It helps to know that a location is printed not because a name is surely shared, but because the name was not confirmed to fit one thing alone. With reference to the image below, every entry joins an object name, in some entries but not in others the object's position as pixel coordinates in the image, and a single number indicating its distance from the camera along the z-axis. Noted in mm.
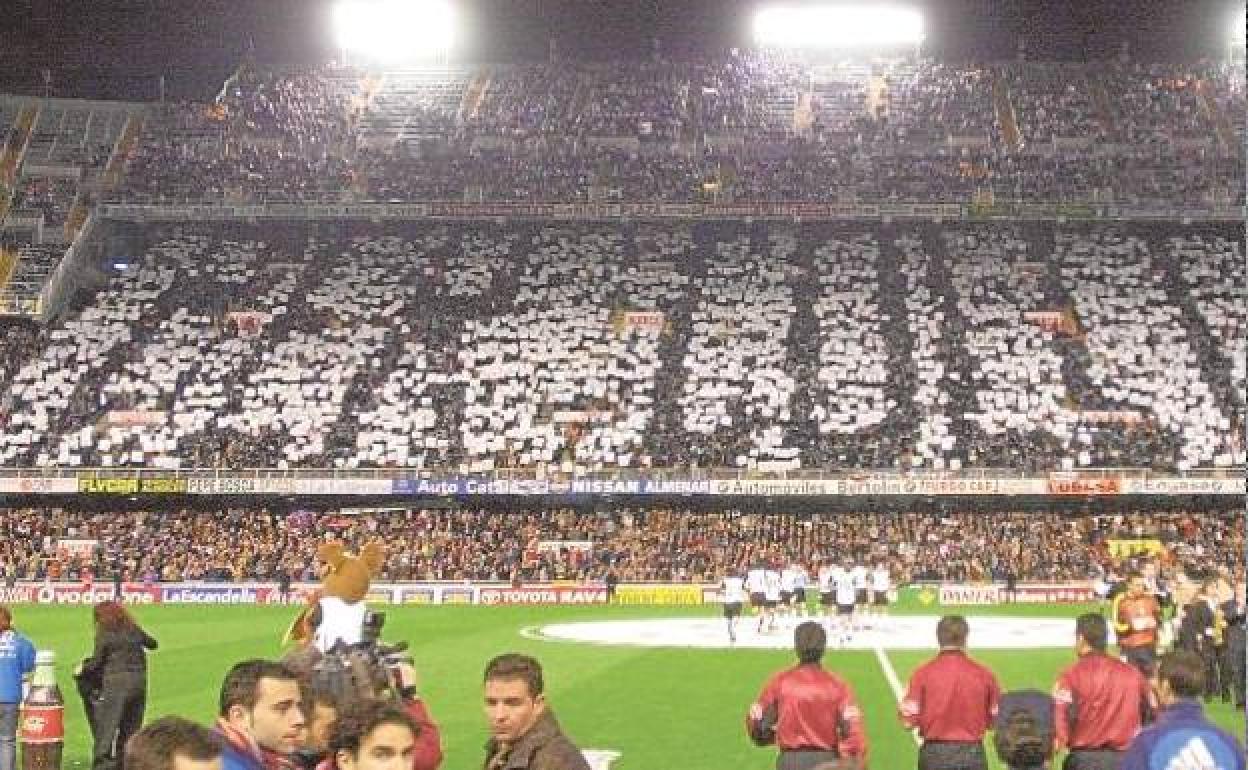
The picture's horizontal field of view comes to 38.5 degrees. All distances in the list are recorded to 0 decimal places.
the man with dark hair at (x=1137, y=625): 17938
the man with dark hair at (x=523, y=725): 6992
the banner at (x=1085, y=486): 57594
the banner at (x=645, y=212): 72062
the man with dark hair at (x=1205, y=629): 23484
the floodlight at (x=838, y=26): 80438
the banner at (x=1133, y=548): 55906
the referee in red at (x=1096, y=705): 12094
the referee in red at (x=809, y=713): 11844
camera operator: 9234
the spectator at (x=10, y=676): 17188
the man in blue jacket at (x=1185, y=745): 8852
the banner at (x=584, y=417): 62625
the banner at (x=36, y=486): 59250
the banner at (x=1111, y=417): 61094
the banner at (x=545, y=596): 53219
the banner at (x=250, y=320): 69612
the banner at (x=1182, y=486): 57594
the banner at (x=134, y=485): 59350
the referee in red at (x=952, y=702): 12328
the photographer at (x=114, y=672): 17309
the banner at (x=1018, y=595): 52281
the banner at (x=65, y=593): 53594
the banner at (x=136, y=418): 63062
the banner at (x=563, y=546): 56594
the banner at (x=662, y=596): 52625
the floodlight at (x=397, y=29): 81812
